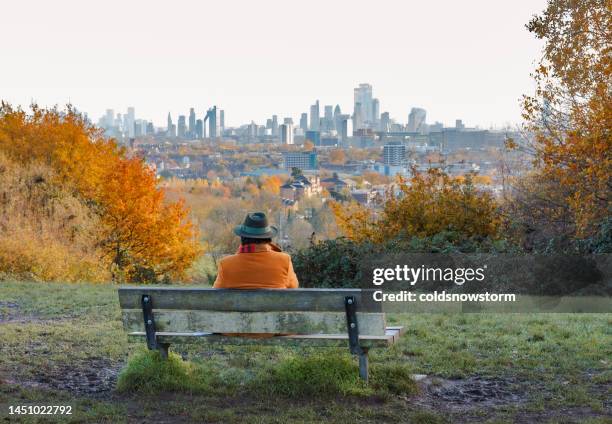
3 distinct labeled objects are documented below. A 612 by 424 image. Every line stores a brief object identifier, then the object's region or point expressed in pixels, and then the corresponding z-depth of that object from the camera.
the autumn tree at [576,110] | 13.16
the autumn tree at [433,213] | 18.28
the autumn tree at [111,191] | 35.91
